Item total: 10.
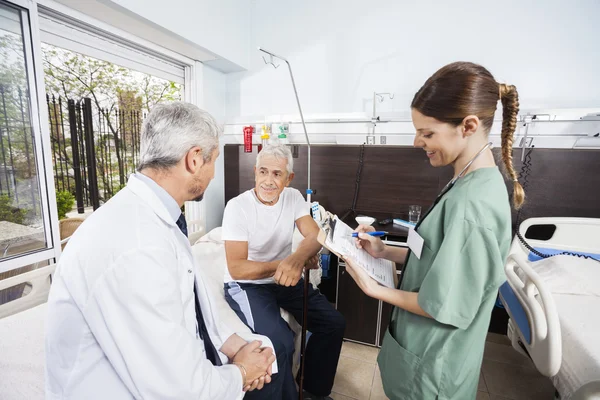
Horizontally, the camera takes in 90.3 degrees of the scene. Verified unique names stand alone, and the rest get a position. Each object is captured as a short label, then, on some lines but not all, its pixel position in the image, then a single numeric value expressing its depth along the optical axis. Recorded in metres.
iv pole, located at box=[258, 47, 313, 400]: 1.45
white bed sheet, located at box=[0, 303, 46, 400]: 0.97
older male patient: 1.43
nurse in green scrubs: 0.78
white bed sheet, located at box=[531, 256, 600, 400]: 1.05
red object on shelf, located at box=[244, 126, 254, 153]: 2.64
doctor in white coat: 0.67
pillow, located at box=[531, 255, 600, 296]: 1.40
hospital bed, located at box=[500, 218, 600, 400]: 1.06
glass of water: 2.30
